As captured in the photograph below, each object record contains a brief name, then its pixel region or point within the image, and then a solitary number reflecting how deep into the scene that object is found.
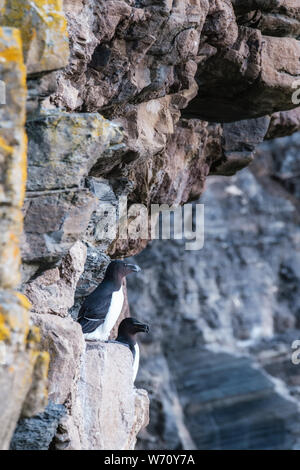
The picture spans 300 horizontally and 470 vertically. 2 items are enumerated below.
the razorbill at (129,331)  16.16
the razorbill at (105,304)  14.89
